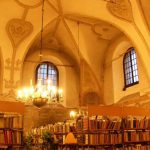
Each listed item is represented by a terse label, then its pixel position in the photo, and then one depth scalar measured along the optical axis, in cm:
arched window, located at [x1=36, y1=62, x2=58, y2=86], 1414
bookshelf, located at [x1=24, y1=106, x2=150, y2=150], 707
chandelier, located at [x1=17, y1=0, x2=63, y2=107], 769
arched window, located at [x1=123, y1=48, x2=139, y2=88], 1209
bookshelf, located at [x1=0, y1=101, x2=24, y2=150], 605
